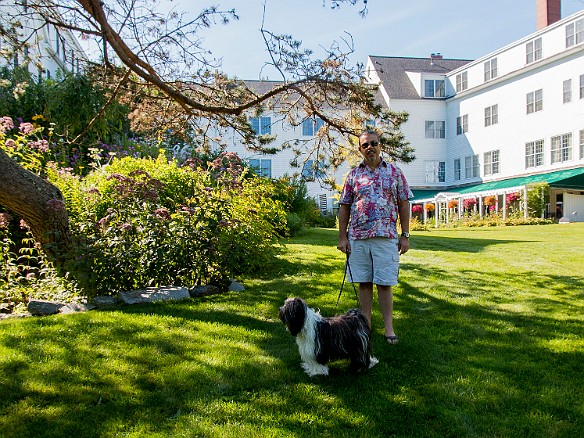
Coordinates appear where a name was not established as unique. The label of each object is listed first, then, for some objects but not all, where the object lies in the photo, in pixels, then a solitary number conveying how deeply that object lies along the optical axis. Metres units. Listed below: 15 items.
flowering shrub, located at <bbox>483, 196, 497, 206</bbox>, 24.47
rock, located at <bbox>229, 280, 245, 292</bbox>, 6.79
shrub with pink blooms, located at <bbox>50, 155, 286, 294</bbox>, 6.19
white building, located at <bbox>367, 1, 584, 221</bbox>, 24.45
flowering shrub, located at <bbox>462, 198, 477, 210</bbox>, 26.79
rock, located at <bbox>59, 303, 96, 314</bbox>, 5.77
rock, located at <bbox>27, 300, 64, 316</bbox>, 5.81
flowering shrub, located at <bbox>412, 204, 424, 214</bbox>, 29.10
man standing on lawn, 4.38
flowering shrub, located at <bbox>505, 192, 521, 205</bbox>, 23.52
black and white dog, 3.68
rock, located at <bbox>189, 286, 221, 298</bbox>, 6.47
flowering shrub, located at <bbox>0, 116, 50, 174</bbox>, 7.37
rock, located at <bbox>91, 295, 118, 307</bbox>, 5.88
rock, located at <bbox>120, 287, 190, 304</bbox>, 5.95
